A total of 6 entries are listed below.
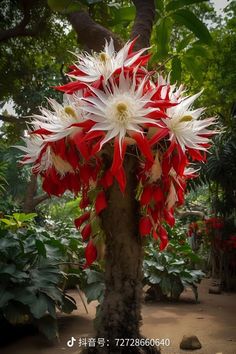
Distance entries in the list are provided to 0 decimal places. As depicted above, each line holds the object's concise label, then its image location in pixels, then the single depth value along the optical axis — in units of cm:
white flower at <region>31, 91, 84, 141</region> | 96
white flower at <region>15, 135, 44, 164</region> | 108
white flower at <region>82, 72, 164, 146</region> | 87
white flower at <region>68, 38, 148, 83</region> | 98
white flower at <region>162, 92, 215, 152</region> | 94
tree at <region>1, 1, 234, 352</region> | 100
